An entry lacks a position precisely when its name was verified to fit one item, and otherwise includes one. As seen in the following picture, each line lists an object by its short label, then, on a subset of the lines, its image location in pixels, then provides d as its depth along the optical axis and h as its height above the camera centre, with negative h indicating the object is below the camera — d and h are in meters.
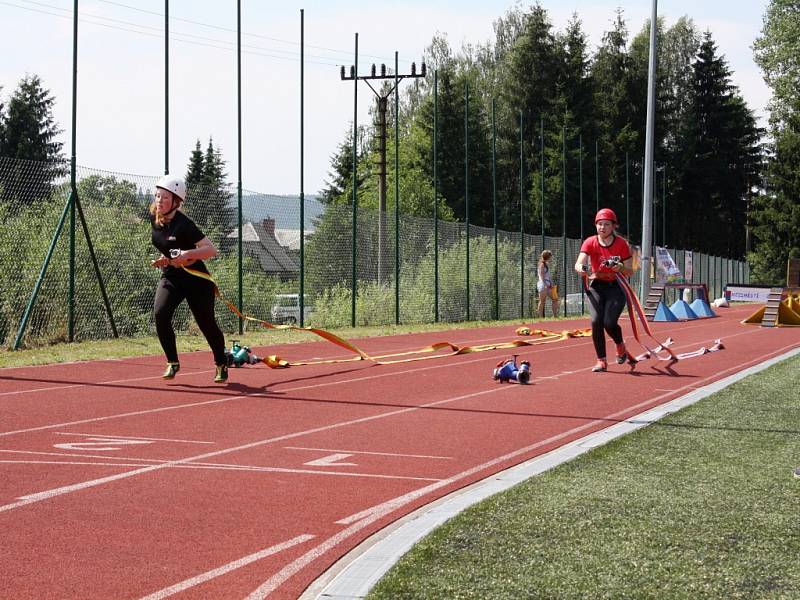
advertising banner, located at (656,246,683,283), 52.94 +0.89
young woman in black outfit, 12.53 +0.26
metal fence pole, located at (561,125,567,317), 42.24 +1.60
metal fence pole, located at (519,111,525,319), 36.94 +0.43
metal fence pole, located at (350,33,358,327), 26.59 +0.04
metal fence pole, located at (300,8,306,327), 25.05 +1.71
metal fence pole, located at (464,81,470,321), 34.09 +4.49
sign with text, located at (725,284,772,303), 50.52 -0.23
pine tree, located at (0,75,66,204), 66.44 +9.06
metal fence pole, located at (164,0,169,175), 21.97 +3.65
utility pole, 38.56 +5.92
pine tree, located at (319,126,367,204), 93.62 +9.06
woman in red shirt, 15.06 +0.26
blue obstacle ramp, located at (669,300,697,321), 34.75 -0.60
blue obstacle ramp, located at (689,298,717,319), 36.09 -0.57
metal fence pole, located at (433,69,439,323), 30.94 +1.09
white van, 25.17 -0.38
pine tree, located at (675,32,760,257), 89.38 +9.56
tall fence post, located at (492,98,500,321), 35.31 +0.02
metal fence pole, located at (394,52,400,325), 28.66 +0.60
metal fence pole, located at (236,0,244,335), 24.14 +4.26
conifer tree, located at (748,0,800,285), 71.56 +6.27
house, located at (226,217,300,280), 24.47 +0.81
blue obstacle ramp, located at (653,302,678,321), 33.44 -0.67
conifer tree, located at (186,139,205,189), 88.00 +8.95
